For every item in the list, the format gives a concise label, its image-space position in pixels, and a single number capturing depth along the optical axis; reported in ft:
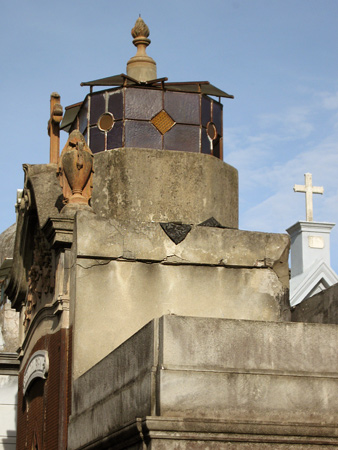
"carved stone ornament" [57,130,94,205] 49.83
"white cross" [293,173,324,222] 89.76
